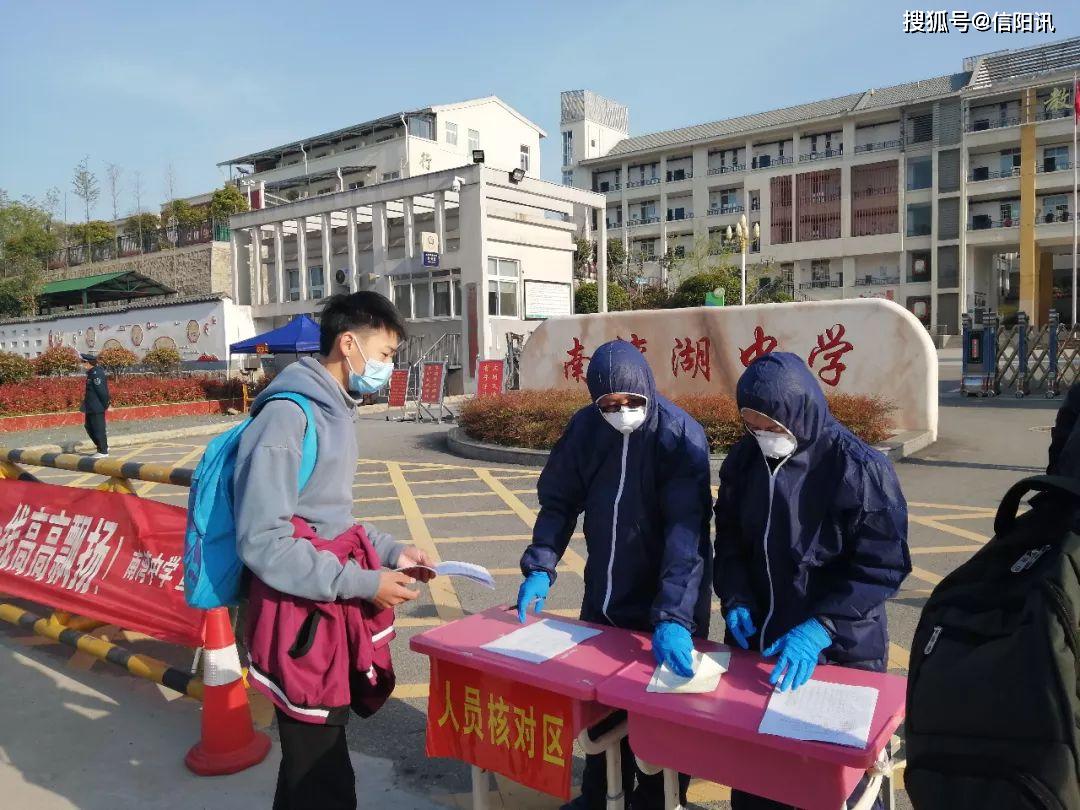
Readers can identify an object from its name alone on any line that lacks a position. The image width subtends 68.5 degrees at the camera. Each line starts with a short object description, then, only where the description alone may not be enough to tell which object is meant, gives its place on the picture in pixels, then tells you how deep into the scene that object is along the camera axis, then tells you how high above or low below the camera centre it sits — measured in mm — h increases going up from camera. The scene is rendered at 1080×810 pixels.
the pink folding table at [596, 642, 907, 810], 1763 -894
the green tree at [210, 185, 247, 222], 35750 +7255
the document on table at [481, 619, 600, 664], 2314 -862
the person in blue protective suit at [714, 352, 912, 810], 2131 -506
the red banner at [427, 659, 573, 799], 2262 -1107
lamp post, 22041 +3378
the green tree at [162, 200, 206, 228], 37169 +7670
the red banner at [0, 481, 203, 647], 3705 -974
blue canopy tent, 17922 +503
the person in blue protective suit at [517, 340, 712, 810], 2457 -476
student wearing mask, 1983 -391
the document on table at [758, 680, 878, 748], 1768 -850
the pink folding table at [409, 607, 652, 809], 2145 -869
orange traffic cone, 3008 -1338
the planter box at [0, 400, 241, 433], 15305 -1061
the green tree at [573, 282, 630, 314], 28016 +1992
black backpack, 1078 -464
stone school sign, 10375 +126
